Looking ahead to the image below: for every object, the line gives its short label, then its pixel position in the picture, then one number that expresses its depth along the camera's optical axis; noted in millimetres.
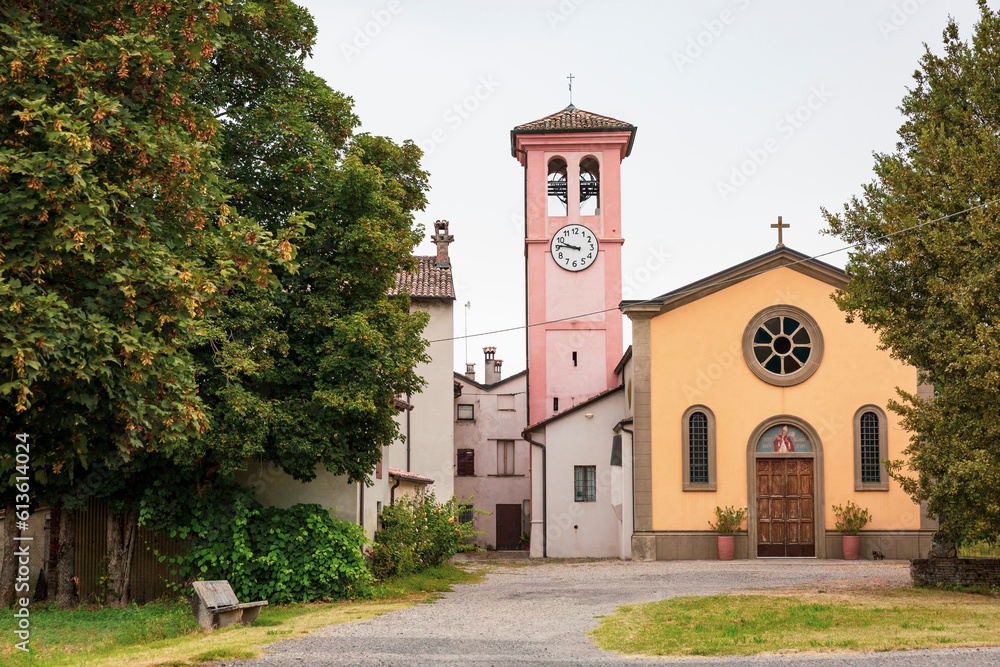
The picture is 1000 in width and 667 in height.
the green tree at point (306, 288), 14359
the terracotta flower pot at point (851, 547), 24688
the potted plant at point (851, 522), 24703
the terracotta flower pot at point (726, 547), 24750
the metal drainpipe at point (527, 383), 33844
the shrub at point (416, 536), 18312
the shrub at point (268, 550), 15016
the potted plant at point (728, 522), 24906
